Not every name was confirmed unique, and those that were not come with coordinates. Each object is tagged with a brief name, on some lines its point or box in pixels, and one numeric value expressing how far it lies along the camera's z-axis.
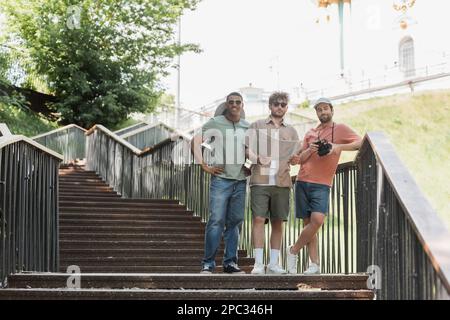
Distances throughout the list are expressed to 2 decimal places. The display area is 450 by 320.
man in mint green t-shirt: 5.60
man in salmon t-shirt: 5.36
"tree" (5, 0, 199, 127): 22.30
